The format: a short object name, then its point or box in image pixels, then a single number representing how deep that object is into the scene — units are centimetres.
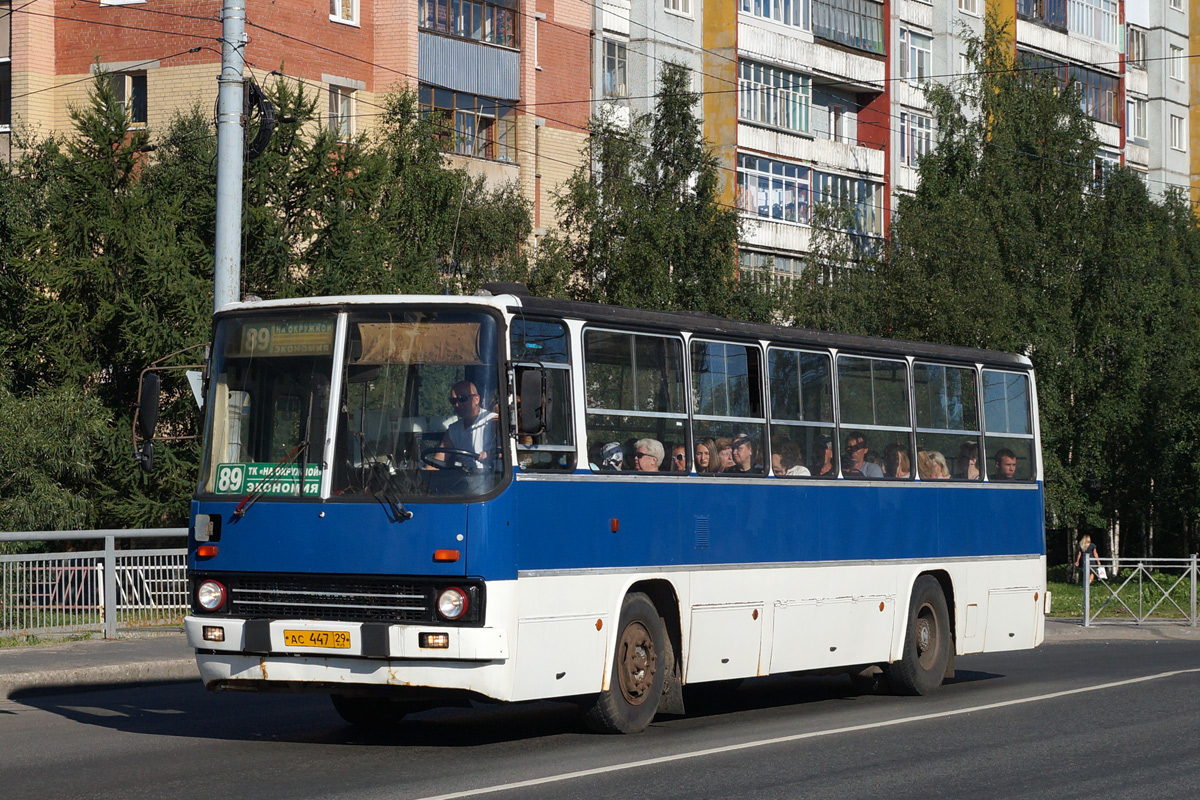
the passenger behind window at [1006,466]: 1709
